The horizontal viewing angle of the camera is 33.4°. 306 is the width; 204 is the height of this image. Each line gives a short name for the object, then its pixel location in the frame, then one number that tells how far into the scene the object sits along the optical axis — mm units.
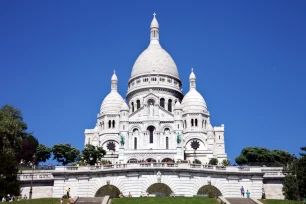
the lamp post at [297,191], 51619
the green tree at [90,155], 76994
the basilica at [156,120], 101312
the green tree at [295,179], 52812
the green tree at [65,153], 84062
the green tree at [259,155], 92562
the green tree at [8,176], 50688
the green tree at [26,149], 82644
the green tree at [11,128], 75812
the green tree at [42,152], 86125
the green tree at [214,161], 84094
